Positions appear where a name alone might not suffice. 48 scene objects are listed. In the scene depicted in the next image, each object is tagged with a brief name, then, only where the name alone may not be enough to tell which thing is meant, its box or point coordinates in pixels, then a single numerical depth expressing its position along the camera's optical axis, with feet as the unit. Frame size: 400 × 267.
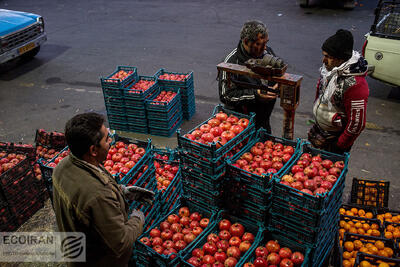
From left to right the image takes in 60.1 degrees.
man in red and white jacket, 12.93
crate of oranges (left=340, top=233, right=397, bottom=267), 13.06
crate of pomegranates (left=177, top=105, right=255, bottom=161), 12.40
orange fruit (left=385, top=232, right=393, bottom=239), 13.98
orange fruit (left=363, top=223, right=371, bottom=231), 14.51
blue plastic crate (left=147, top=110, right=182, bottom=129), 24.43
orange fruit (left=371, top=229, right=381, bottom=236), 14.11
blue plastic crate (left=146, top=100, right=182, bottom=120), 24.07
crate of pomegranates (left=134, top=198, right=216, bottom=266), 12.28
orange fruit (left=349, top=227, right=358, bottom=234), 14.52
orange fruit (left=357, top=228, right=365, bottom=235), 14.42
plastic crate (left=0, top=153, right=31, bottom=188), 16.83
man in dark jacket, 14.38
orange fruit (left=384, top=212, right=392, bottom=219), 15.03
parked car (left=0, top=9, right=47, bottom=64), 34.45
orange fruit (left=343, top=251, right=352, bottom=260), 13.25
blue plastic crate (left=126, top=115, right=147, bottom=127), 24.91
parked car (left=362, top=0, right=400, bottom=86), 25.36
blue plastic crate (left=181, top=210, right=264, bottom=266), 11.95
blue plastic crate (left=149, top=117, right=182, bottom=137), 24.73
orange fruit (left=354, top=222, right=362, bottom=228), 14.64
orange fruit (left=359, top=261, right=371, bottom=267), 12.09
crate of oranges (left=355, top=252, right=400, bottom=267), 12.08
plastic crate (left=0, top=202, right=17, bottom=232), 17.04
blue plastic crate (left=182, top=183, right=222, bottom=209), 13.34
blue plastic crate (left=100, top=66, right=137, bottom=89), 24.35
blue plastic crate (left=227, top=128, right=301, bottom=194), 11.73
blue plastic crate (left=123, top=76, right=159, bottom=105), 23.97
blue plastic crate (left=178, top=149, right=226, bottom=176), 12.48
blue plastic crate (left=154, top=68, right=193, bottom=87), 25.40
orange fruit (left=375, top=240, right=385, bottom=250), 13.29
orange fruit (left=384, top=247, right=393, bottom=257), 13.05
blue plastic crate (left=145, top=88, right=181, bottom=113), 23.75
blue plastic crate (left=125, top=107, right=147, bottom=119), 24.58
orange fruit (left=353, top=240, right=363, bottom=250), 13.52
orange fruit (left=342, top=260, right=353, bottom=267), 12.96
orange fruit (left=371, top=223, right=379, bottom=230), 14.43
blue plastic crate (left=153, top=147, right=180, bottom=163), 18.20
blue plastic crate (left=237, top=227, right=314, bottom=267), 11.65
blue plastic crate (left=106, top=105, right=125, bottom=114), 25.29
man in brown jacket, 8.58
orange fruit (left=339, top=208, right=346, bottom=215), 15.44
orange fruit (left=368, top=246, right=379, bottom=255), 13.09
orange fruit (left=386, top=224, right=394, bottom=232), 14.34
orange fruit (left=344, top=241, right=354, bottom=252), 13.42
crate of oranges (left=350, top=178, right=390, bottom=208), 15.90
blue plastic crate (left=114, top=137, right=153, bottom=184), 13.88
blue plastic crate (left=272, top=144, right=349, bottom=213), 10.78
